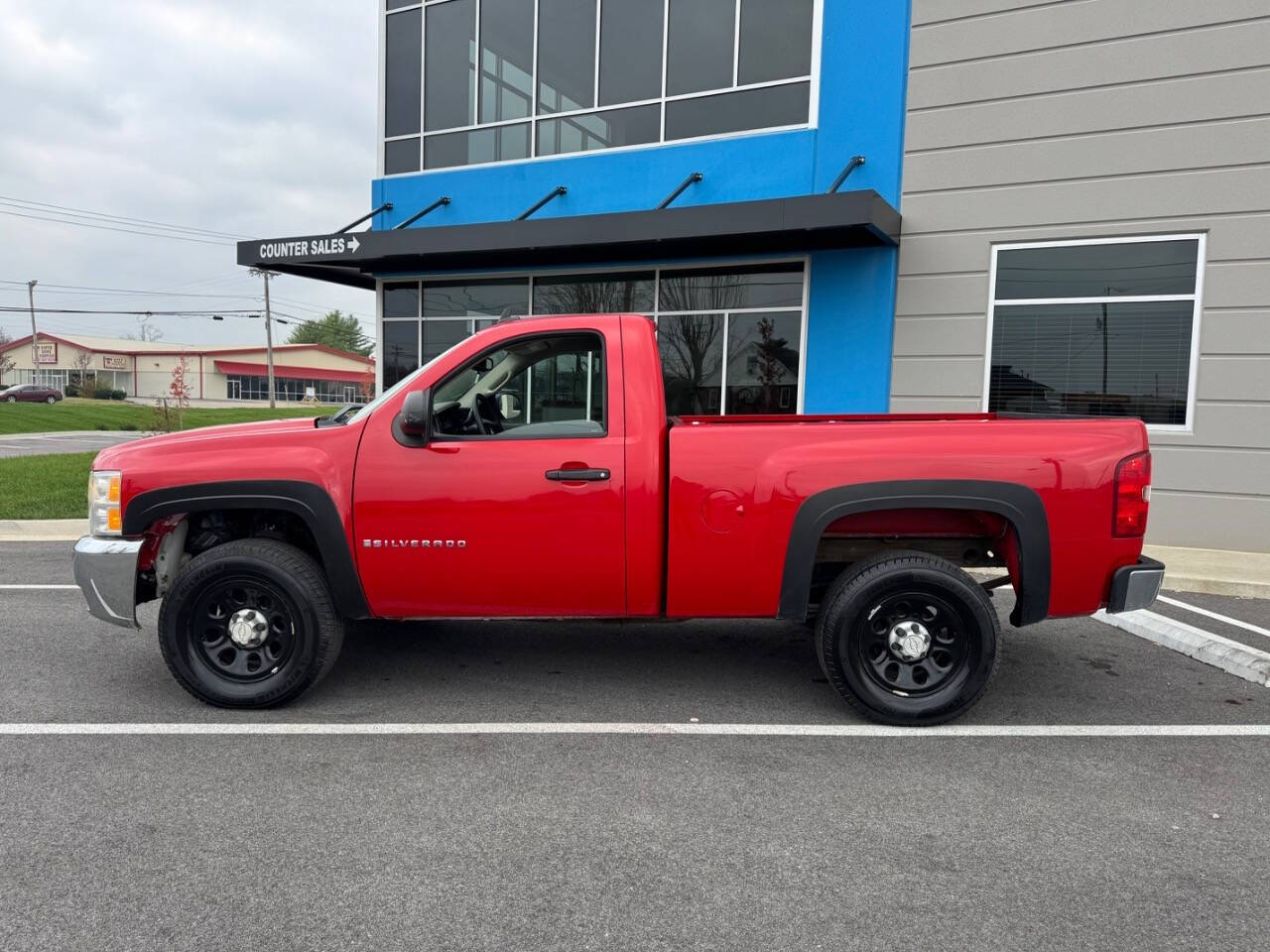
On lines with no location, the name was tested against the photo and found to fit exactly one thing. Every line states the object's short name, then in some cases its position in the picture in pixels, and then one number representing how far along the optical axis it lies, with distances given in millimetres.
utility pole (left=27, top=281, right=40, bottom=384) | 84562
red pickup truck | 4172
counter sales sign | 12547
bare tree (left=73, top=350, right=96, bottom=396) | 78931
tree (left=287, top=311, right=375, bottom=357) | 124250
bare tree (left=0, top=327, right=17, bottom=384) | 86562
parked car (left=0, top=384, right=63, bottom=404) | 59969
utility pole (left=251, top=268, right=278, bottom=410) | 64156
